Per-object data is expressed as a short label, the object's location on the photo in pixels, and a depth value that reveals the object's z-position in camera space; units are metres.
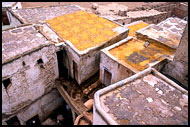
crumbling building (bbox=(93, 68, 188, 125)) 5.00
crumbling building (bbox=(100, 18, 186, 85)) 8.80
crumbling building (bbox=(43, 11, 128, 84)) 10.03
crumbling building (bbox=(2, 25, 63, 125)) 8.90
